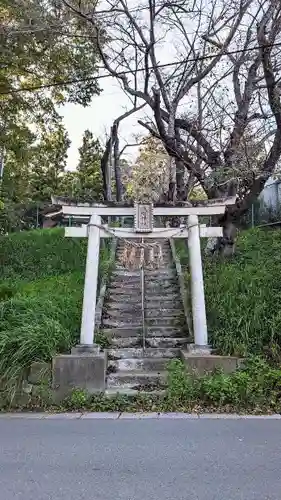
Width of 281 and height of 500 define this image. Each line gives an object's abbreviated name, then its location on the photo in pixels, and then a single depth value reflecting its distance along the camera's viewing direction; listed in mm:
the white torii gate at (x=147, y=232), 7188
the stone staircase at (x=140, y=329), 6953
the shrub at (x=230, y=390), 6078
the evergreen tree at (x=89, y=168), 29345
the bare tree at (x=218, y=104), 9609
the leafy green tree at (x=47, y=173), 28844
